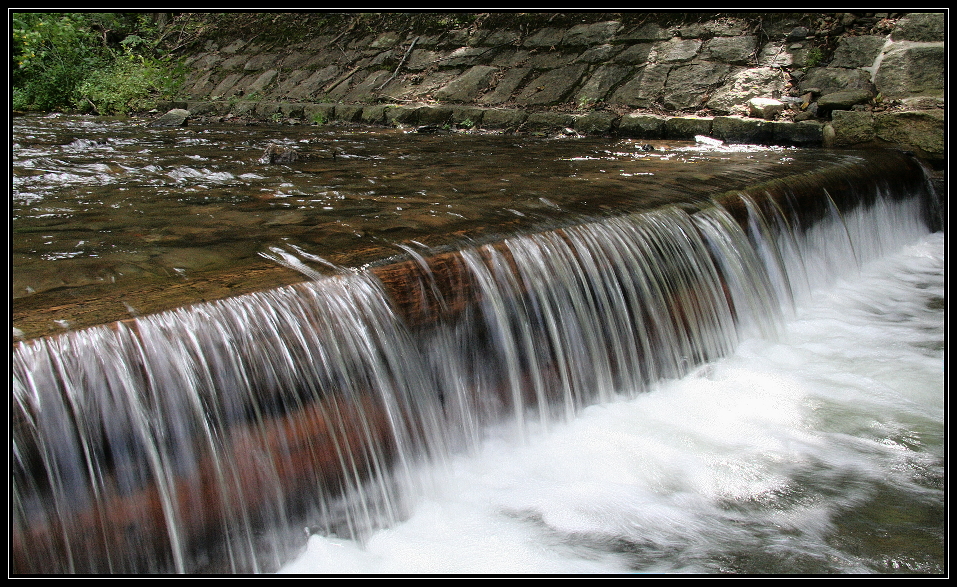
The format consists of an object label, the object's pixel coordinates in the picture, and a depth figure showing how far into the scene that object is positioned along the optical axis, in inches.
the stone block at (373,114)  374.3
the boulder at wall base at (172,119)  366.3
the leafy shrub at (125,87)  445.4
